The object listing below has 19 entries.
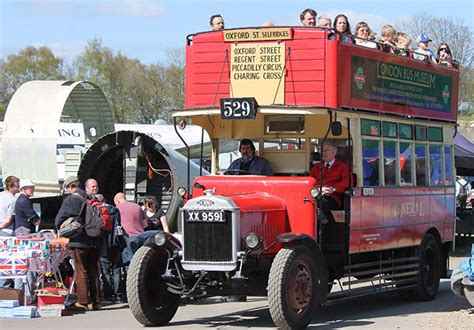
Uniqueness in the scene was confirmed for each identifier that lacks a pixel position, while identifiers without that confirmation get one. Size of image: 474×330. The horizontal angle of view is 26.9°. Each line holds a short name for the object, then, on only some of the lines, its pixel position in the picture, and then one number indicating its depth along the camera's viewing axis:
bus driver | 12.70
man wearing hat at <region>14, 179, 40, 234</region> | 13.94
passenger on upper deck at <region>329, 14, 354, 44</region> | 13.54
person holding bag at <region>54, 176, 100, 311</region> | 13.18
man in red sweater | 12.62
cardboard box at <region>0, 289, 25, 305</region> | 12.84
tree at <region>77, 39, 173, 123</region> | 70.00
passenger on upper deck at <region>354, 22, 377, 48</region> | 14.36
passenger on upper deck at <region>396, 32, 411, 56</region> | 15.23
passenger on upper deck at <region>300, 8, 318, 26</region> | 13.85
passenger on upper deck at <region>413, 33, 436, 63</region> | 14.98
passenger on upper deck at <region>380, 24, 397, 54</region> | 14.64
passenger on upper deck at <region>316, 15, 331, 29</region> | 13.81
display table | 12.78
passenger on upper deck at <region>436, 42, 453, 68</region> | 15.78
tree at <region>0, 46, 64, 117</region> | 78.25
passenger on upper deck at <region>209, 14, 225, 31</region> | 13.79
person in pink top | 14.65
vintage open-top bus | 11.13
